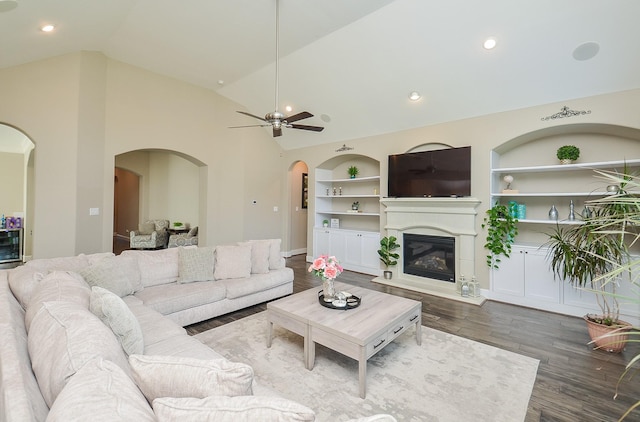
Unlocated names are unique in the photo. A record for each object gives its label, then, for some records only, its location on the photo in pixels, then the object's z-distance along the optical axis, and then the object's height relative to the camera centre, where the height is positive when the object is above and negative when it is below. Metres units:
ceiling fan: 3.56 +1.17
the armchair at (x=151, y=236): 8.08 -0.71
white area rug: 2.07 -1.38
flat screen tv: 4.58 +0.68
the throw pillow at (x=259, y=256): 4.10 -0.64
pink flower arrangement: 2.75 -0.53
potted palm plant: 2.92 -0.48
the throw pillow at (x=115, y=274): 2.72 -0.64
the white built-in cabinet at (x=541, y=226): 3.80 -0.18
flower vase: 2.87 -0.78
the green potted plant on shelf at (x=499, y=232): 4.26 -0.27
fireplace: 4.60 -0.47
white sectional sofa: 0.84 -0.58
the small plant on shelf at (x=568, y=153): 3.85 +0.82
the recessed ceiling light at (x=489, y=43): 3.49 +2.08
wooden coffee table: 2.25 -0.94
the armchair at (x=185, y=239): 7.42 -0.73
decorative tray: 2.72 -0.87
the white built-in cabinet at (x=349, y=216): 6.01 -0.08
